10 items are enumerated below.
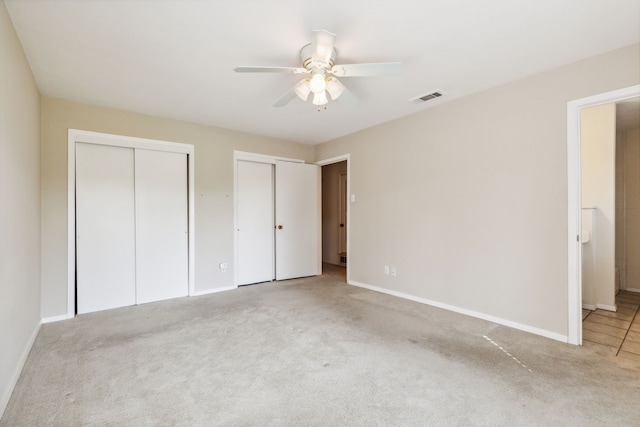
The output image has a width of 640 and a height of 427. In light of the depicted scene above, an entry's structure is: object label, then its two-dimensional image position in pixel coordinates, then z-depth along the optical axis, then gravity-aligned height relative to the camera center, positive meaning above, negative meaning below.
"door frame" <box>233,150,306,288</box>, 4.42 +0.26
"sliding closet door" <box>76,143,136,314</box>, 3.36 -0.16
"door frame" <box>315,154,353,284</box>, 4.65 +0.18
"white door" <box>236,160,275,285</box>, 4.54 -0.16
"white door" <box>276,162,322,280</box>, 4.93 -0.13
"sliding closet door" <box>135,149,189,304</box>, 3.71 -0.16
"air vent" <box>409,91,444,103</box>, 3.08 +1.31
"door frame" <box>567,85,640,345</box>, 2.45 -0.08
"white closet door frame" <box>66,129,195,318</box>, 3.23 +0.56
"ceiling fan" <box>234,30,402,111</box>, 1.92 +1.09
